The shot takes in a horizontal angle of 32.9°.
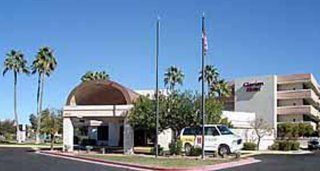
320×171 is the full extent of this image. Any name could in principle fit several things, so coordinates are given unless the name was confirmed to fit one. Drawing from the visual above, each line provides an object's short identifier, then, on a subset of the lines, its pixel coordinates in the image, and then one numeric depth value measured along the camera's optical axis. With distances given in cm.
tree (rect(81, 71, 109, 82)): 7943
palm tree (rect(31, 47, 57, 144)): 7338
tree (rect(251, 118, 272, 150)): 6106
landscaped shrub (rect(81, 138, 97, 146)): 6497
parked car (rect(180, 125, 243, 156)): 3616
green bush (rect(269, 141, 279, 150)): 5798
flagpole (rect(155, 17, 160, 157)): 3606
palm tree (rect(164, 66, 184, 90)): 8756
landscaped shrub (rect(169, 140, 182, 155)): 3809
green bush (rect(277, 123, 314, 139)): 8055
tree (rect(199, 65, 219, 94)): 8269
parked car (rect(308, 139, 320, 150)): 5921
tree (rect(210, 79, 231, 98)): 8462
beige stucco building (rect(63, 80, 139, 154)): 4355
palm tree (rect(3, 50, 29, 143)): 8000
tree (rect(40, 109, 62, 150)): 5641
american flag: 3342
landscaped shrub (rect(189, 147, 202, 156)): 3691
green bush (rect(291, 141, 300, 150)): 5722
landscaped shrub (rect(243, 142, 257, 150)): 5525
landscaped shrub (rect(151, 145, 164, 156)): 3961
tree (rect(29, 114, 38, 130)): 13560
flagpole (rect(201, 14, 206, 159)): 3291
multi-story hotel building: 8638
